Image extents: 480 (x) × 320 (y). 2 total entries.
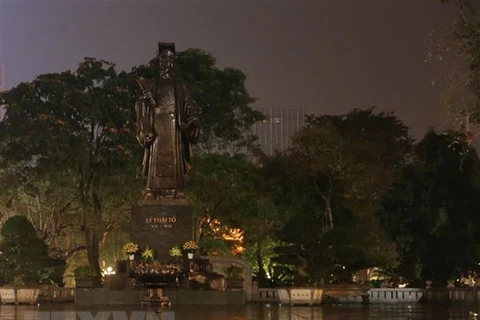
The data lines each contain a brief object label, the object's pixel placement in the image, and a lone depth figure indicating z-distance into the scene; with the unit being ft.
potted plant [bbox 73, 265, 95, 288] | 86.27
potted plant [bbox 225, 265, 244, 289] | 80.84
